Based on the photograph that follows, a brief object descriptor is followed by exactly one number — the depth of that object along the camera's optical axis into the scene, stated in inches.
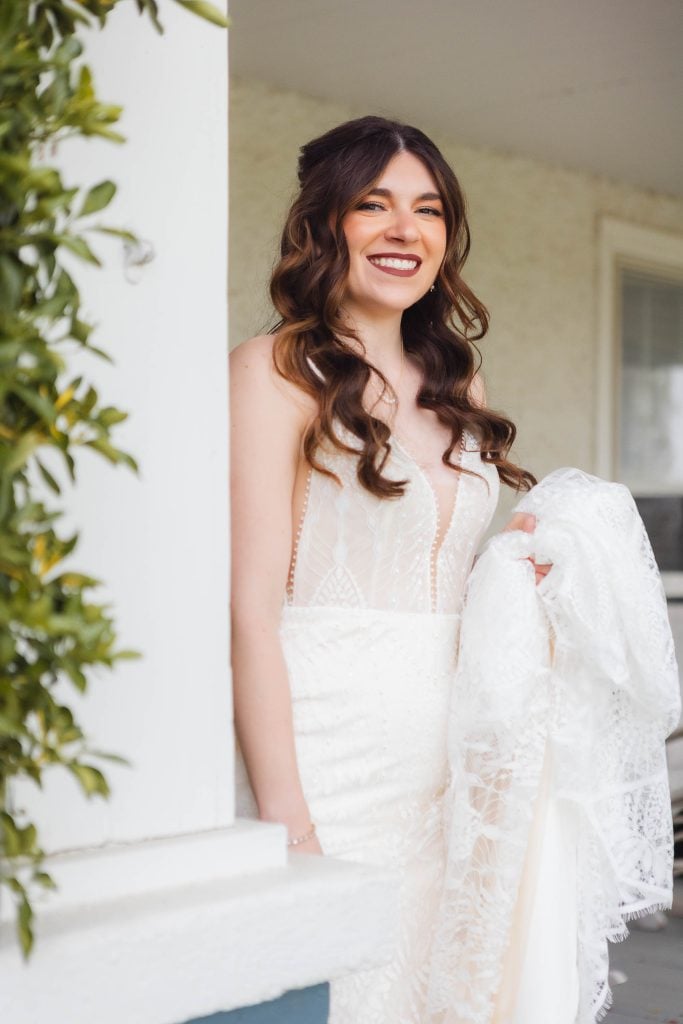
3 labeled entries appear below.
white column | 85.0
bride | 104.7
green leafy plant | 70.7
